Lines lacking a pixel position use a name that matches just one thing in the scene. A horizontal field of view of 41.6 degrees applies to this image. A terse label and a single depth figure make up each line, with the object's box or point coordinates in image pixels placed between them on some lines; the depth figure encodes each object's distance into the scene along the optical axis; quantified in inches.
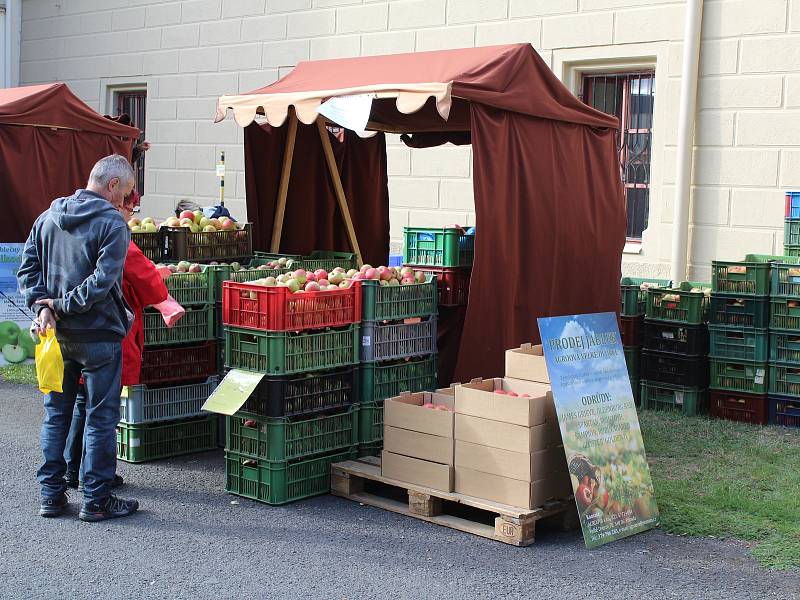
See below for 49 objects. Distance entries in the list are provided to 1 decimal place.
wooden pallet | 214.5
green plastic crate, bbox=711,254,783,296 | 331.3
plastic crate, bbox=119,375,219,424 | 272.2
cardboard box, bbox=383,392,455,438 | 230.4
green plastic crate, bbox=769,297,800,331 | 327.9
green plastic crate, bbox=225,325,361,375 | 237.3
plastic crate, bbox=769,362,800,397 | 329.1
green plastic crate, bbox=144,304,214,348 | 273.0
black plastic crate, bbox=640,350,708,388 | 345.4
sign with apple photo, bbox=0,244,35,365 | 407.5
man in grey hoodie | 215.5
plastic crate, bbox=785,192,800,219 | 342.0
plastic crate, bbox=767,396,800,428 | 330.6
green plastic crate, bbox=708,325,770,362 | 332.5
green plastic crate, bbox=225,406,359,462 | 239.0
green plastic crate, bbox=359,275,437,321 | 258.5
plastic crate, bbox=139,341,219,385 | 274.0
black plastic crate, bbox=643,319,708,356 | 344.8
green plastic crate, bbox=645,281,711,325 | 346.0
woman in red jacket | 233.3
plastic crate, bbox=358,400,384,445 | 260.1
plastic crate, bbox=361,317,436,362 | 259.0
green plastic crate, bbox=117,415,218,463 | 274.2
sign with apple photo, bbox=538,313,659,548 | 214.7
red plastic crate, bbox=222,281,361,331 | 236.4
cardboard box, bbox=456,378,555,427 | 216.7
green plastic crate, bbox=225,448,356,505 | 239.0
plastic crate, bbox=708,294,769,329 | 331.9
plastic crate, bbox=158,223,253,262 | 329.4
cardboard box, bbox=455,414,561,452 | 217.0
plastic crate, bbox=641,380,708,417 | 345.1
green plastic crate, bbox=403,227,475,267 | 308.5
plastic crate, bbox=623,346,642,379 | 357.7
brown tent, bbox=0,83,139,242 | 419.8
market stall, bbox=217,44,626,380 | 288.8
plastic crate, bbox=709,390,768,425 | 334.3
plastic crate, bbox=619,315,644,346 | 357.4
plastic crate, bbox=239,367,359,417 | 237.6
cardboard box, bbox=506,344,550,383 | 239.5
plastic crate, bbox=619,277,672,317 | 358.0
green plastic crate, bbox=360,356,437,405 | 259.8
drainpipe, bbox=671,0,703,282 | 412.5
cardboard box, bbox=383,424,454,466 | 230.2
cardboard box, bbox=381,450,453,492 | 229.3
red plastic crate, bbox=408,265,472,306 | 308.5
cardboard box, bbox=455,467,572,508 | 217.3
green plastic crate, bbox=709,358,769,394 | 333.4
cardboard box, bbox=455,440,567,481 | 216.8
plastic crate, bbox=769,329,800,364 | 328.8
